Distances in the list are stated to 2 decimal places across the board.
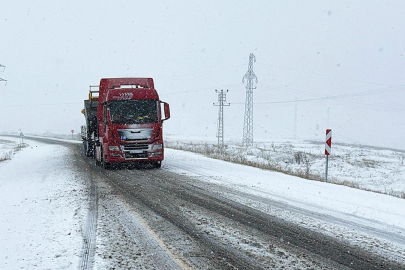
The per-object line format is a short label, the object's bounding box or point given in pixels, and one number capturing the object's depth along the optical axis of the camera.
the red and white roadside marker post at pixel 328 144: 12.38
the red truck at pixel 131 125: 13.62
